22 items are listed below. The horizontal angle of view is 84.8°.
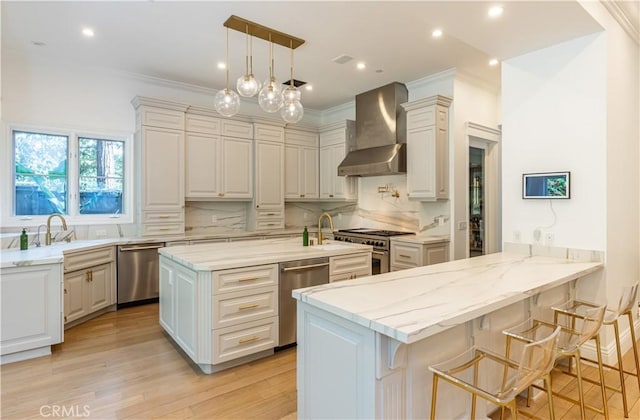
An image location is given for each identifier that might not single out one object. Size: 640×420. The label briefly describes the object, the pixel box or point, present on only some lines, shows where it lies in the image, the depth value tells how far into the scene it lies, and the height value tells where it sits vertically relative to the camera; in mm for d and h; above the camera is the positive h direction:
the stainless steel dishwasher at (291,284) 2893 -640
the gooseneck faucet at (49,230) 3770 -233
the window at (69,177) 4008 +391
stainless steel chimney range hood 4691 +1066
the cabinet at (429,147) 4328 +778
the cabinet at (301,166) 5758 +722
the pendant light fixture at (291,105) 2992 +884
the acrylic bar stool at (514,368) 1360 -694
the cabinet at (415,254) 4164 -556
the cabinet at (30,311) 2746 -826
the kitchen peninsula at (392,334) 1413 -584
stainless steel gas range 4516 -440
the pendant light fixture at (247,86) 2793 +985
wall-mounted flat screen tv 2746 +187
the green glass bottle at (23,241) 3318 -305
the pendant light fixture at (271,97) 2873 +917
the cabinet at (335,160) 5641 +817
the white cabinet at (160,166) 4367 +548
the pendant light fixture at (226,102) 2908 +892
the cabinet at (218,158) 4793 +719
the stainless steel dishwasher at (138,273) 4156 -781
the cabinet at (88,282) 3486 -792
